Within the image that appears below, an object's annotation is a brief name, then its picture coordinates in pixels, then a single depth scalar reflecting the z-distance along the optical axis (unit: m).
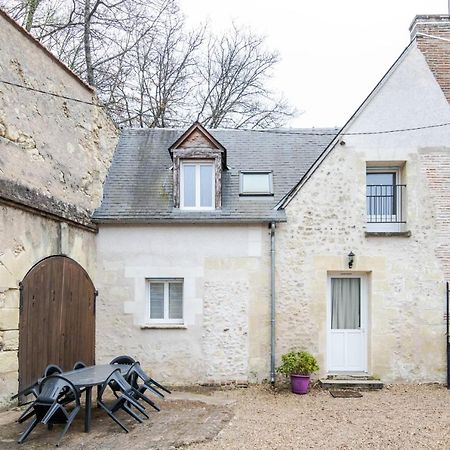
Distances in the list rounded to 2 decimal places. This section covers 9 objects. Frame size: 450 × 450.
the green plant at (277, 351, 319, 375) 8.90
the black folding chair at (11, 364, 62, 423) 6.01
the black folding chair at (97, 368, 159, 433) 6.11
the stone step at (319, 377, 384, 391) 9.06
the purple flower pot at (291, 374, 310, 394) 8.82
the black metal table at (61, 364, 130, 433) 5.84
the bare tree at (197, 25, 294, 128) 19.83
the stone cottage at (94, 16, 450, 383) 9.37
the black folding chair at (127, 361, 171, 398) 7.16
